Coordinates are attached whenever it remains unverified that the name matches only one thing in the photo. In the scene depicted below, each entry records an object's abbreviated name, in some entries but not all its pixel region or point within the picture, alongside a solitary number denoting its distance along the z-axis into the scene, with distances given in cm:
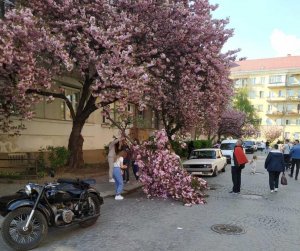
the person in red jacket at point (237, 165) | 1207
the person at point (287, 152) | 1945
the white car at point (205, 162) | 1681
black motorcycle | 613
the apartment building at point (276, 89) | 7512
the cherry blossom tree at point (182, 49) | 1359
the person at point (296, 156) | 1676
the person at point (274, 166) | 1236
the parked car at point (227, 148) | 2516
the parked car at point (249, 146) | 4506
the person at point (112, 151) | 1335
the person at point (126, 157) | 1303
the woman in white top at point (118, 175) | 1089
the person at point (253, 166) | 1907
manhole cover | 735
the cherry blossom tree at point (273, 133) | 7288
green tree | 5800
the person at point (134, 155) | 1194
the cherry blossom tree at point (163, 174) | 1091
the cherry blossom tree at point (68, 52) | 1090
